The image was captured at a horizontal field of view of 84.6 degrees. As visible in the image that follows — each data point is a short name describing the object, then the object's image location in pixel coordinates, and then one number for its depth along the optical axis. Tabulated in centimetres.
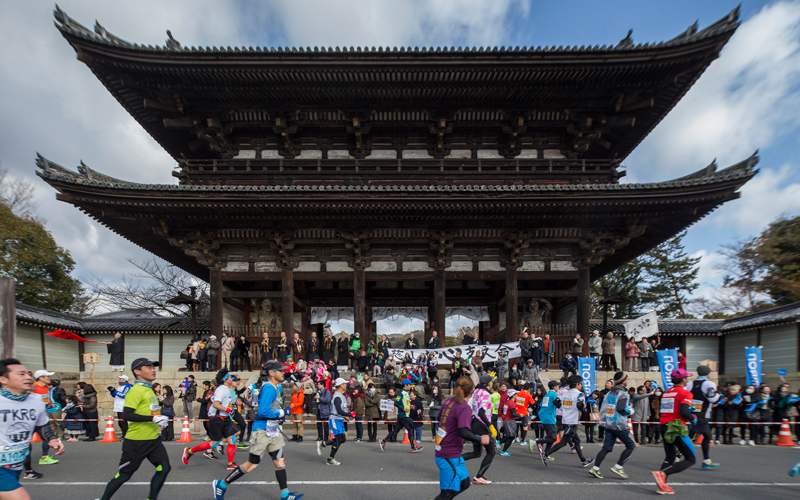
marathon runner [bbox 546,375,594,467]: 880
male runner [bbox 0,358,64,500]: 426
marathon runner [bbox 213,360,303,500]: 590
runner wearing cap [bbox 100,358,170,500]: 535
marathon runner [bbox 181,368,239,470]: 819
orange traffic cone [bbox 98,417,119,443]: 1222
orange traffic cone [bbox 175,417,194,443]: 1175
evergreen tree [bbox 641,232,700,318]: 3747
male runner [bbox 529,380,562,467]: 898
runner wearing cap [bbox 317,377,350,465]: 869
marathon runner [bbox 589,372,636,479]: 746
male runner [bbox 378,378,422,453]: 1035
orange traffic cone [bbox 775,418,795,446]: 1194
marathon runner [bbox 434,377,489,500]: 506
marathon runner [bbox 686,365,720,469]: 789
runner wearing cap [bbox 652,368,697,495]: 685
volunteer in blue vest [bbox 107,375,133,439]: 991
